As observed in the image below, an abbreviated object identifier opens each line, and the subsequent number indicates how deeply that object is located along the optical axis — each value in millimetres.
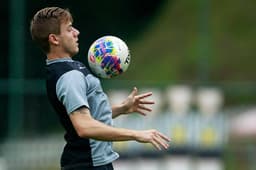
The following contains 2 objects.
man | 12336
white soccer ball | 13383
